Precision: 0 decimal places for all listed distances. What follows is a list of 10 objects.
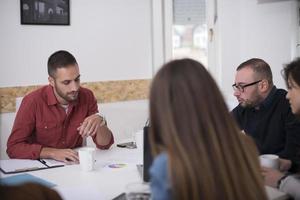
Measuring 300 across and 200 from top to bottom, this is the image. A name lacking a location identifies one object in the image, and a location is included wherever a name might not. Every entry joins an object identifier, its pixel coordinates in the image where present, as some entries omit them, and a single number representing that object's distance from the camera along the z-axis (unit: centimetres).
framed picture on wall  347
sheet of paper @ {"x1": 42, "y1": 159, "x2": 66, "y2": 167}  204
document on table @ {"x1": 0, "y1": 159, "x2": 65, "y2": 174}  195
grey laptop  169
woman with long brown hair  98
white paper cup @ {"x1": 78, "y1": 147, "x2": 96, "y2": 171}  189
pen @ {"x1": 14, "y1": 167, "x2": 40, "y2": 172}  193
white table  159
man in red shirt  238
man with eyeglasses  216
